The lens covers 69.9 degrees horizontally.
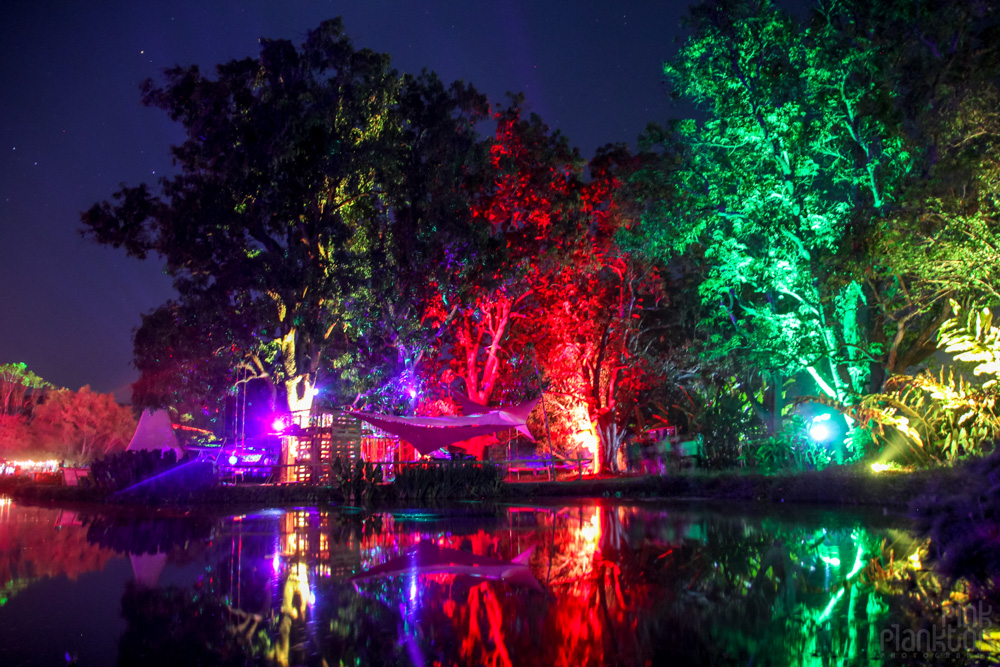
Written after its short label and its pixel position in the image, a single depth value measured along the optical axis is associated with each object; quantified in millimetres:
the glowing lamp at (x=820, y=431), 18672
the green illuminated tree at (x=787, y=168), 17547
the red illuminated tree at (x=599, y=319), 25625
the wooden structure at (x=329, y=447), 19172
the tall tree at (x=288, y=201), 21828
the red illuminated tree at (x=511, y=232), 25969
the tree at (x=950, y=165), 13266
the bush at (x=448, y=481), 17047
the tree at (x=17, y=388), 57438
